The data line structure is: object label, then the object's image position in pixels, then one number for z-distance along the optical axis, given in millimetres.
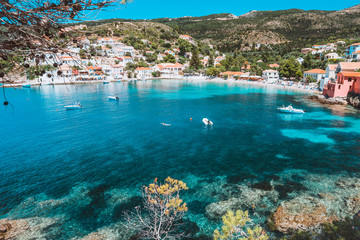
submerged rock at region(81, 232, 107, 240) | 11562
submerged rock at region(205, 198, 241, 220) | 13281
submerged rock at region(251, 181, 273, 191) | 15943
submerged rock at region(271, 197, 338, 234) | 12129
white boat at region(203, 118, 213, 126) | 34081
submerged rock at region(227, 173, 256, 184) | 17094
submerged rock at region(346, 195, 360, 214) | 13270
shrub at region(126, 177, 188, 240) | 11473
